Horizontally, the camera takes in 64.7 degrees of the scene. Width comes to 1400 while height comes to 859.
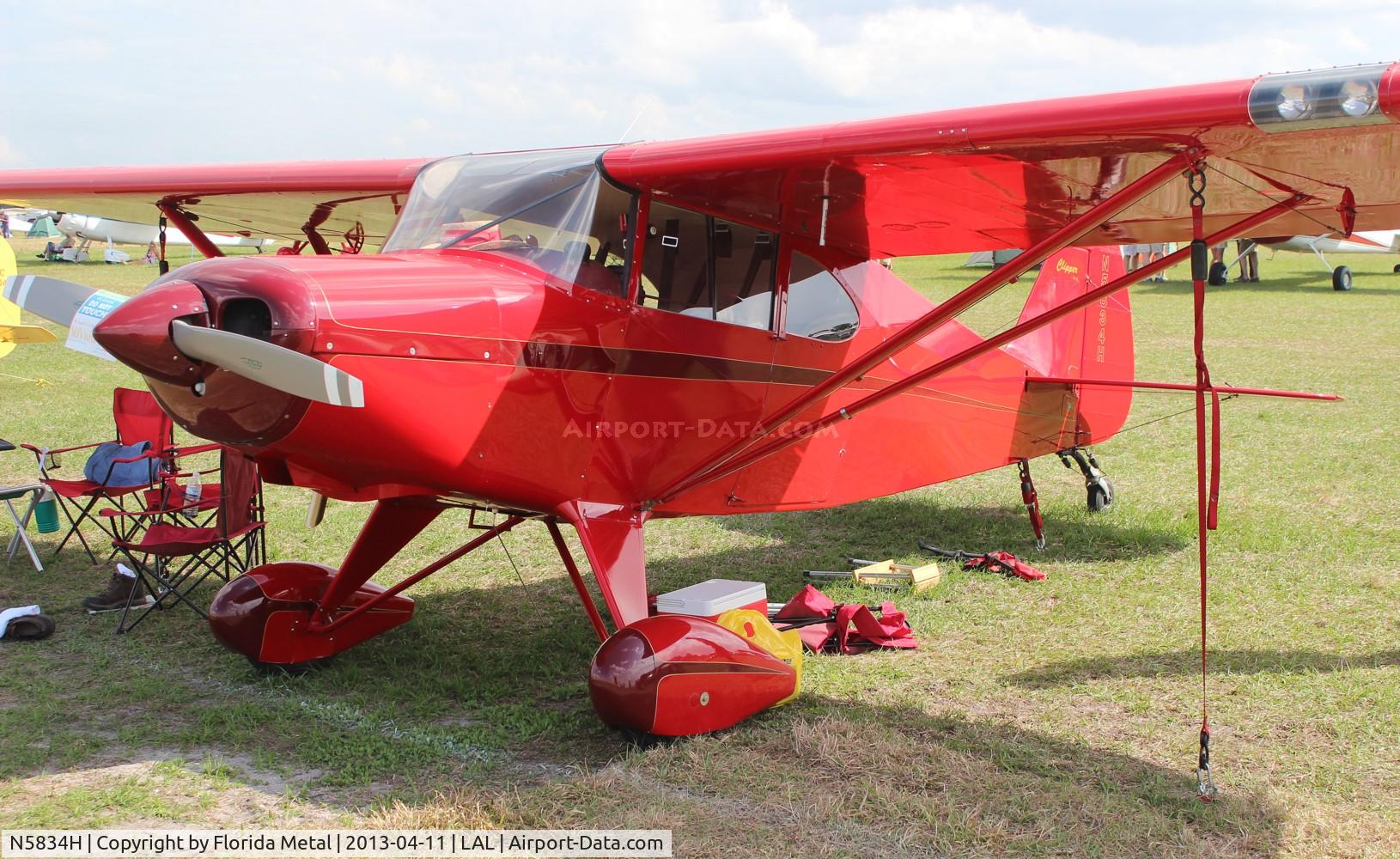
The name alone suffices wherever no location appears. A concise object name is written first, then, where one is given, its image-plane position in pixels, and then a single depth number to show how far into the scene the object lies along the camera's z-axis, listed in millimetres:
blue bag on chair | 7340
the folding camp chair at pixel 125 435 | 7242
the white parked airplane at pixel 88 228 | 37406
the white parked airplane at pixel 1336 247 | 30047
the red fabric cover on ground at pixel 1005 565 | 7484
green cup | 8164
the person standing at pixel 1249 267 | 32500
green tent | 55219
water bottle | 7055
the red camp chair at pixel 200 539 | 6406
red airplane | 3984
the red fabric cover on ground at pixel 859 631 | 6168
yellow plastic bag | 5418
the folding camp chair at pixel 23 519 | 7527
